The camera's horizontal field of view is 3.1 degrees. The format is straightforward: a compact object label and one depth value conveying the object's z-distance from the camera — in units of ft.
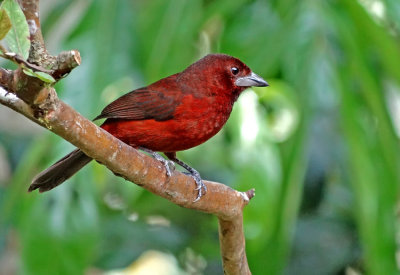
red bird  13.78
